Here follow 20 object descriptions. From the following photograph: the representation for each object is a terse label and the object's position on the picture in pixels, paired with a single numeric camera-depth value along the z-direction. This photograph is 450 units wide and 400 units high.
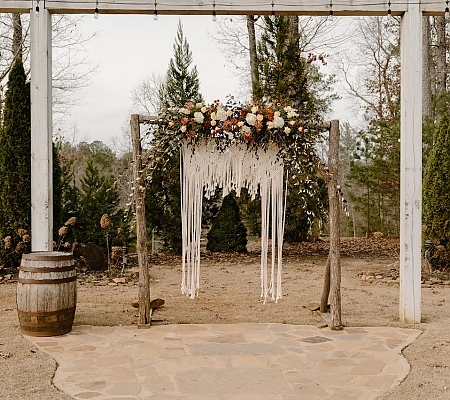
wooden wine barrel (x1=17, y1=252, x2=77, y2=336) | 4.01
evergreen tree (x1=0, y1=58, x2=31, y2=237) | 7.42
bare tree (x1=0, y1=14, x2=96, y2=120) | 11.43
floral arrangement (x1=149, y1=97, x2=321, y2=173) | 4.24
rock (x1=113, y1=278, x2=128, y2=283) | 7.12
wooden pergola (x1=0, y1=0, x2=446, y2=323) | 4.41
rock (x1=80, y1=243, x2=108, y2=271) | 7.93
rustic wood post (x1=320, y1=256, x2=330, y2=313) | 4.68
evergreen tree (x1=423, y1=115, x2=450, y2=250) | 7.60
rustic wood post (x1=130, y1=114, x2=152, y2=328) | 4.31
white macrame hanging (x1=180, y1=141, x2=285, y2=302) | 4.38
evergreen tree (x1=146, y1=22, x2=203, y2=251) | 9.52
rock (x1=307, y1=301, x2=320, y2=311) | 5.13
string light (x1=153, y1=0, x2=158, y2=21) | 4.44
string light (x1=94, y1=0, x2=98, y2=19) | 4.38
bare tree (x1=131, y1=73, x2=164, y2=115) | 14.82
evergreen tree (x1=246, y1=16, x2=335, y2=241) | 9.74
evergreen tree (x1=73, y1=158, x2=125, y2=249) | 8.42
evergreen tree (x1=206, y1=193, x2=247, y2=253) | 9.92
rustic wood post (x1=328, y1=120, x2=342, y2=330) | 4.34
